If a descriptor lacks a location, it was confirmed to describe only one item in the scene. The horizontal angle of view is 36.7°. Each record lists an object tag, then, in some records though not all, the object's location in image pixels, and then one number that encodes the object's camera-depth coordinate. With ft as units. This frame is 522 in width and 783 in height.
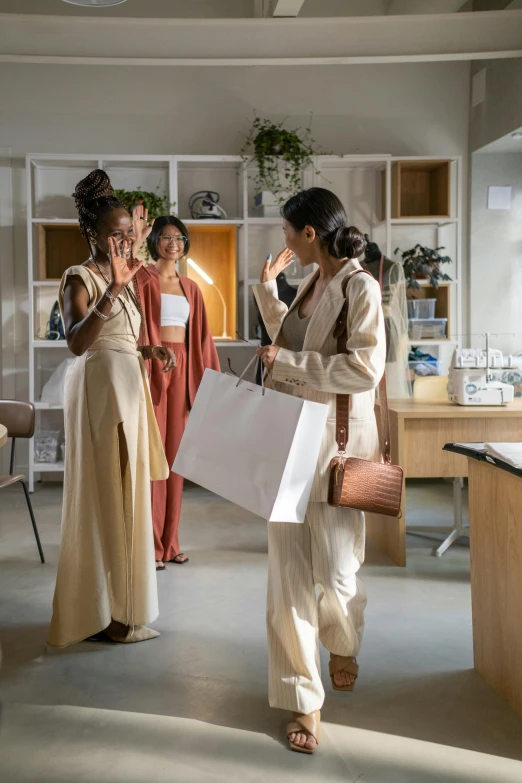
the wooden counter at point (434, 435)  13.21
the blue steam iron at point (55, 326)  19.92
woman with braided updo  9.40
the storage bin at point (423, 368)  20.31
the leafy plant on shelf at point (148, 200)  19.51
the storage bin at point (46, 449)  20.07
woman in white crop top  13.60
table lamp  21.62
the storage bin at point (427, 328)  20.63
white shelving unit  20.33
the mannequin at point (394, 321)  16.84
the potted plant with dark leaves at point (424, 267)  20.21
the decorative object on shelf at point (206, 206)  20.34
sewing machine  13.37
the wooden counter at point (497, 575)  7.91
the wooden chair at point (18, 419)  13.69
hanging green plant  20.21
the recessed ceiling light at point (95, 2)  12.31
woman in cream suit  7.11
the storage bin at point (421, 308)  20.81
